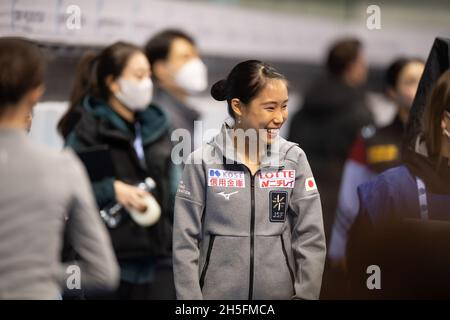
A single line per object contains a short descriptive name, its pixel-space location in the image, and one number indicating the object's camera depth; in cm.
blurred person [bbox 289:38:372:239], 752
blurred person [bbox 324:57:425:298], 582
